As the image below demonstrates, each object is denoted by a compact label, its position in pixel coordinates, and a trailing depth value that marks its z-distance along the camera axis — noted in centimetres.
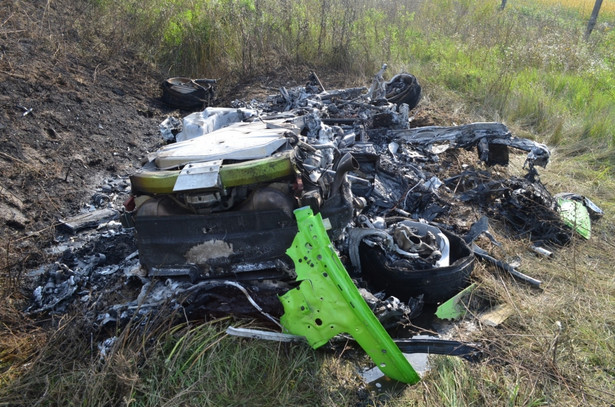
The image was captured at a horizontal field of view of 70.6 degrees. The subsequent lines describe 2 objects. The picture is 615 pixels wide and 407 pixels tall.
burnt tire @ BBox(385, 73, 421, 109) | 625
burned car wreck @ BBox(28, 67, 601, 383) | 258
